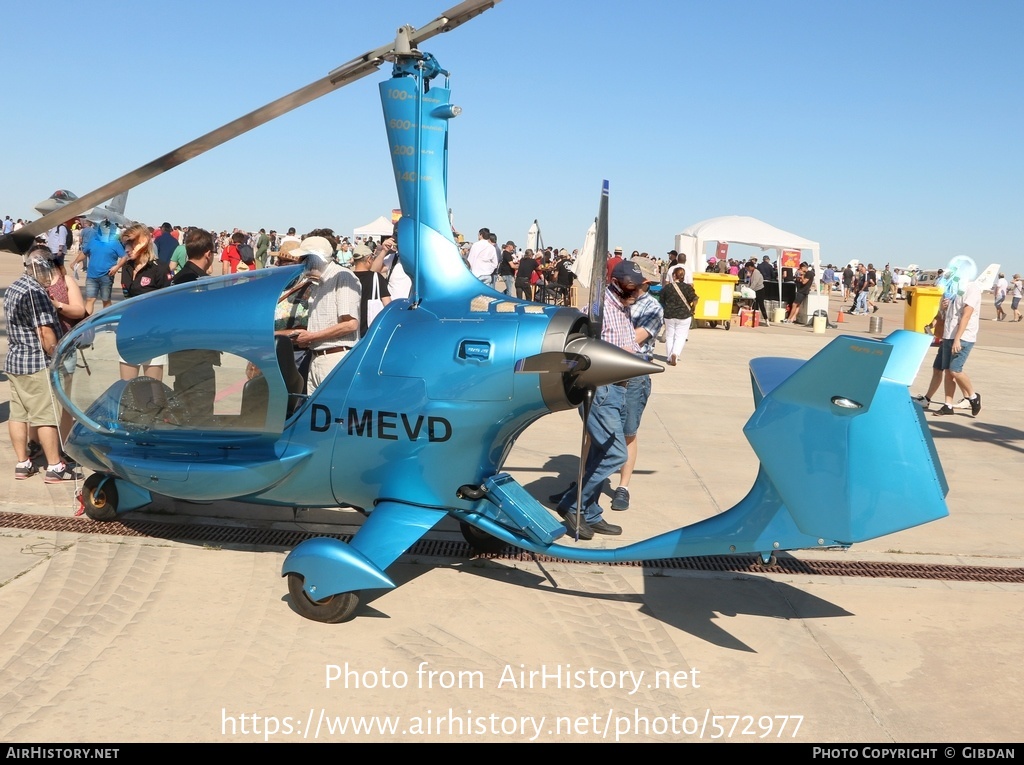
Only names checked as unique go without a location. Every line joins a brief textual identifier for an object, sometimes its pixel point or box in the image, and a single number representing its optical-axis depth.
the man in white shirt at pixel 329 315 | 5.17
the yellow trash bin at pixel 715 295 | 20.02
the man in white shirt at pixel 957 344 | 9.95
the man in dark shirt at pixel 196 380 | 4.83
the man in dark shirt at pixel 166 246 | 15.18
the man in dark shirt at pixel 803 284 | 23.50
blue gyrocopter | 3.78
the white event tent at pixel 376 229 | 32.26
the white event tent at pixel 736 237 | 23.58
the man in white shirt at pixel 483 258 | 14.68
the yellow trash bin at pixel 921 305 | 18.09
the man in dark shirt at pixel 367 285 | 6.55
